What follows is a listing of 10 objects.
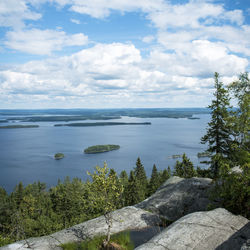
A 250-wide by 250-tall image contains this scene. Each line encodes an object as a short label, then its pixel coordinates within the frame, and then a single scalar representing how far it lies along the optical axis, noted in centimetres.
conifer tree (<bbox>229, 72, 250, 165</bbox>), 2089
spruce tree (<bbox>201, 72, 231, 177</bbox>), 2852
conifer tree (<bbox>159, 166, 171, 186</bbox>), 7613
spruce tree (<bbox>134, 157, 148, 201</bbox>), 8062
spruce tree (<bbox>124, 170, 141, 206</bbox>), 5972
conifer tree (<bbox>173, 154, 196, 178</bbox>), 5686
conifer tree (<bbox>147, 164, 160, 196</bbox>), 7357
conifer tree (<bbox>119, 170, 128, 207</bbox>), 6238
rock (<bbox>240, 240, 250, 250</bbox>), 967
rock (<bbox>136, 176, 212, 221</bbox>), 2081
